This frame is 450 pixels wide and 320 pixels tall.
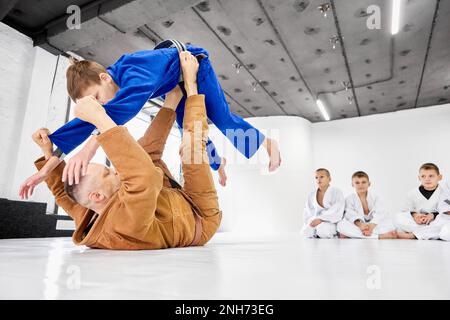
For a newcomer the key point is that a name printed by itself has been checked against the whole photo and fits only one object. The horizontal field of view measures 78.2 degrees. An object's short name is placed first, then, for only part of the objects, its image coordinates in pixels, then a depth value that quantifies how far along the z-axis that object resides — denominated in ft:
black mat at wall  10.25
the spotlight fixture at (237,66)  16.66
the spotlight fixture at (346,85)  18.62
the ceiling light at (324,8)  11.97
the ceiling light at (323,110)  21.66
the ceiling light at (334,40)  14.12
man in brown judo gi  3.66
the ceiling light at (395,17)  11.85
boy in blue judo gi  4.42
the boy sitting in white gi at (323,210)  11.91
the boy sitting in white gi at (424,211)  9.92
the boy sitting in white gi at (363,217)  10.73
